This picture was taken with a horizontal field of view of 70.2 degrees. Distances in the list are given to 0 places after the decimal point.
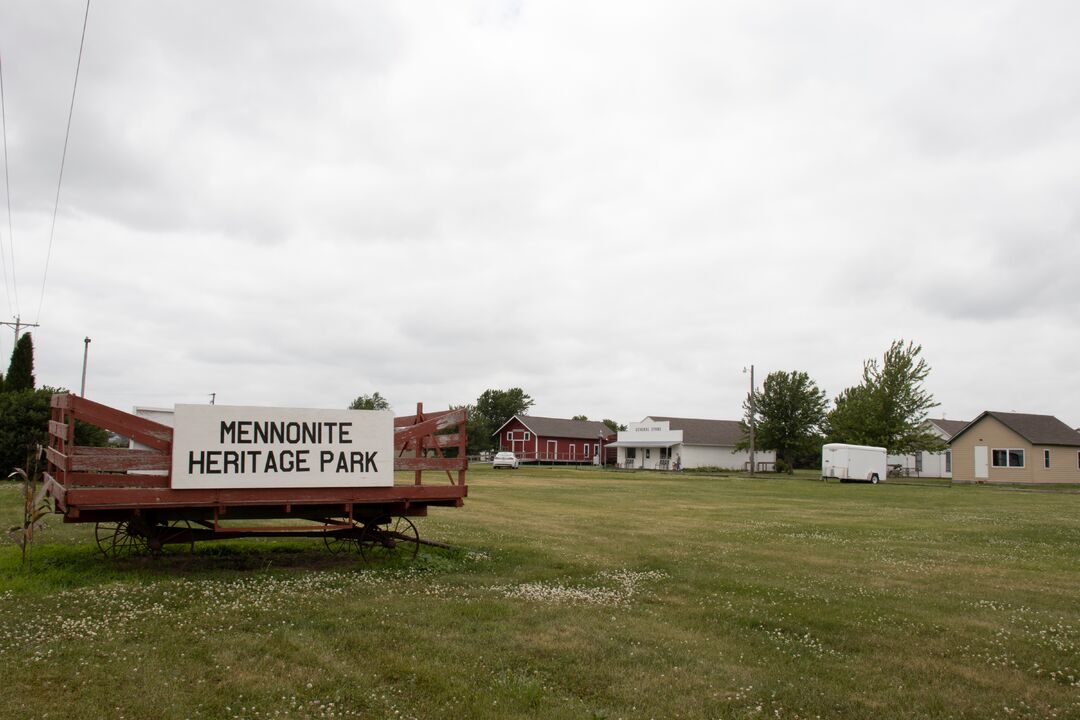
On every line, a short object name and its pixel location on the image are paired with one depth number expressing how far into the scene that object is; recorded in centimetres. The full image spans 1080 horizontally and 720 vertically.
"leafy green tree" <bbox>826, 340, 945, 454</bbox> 6162
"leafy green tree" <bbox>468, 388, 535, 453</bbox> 12950
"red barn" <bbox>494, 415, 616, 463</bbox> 9275
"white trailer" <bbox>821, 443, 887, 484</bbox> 5375
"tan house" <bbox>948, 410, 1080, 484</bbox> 5581
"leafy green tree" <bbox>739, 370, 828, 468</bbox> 7481
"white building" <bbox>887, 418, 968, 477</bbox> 7319
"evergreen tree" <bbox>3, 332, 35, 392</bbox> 4128
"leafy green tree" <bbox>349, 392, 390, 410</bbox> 12082
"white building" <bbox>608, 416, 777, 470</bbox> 8062
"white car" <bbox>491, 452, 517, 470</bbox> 7269
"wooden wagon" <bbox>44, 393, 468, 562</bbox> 1000
